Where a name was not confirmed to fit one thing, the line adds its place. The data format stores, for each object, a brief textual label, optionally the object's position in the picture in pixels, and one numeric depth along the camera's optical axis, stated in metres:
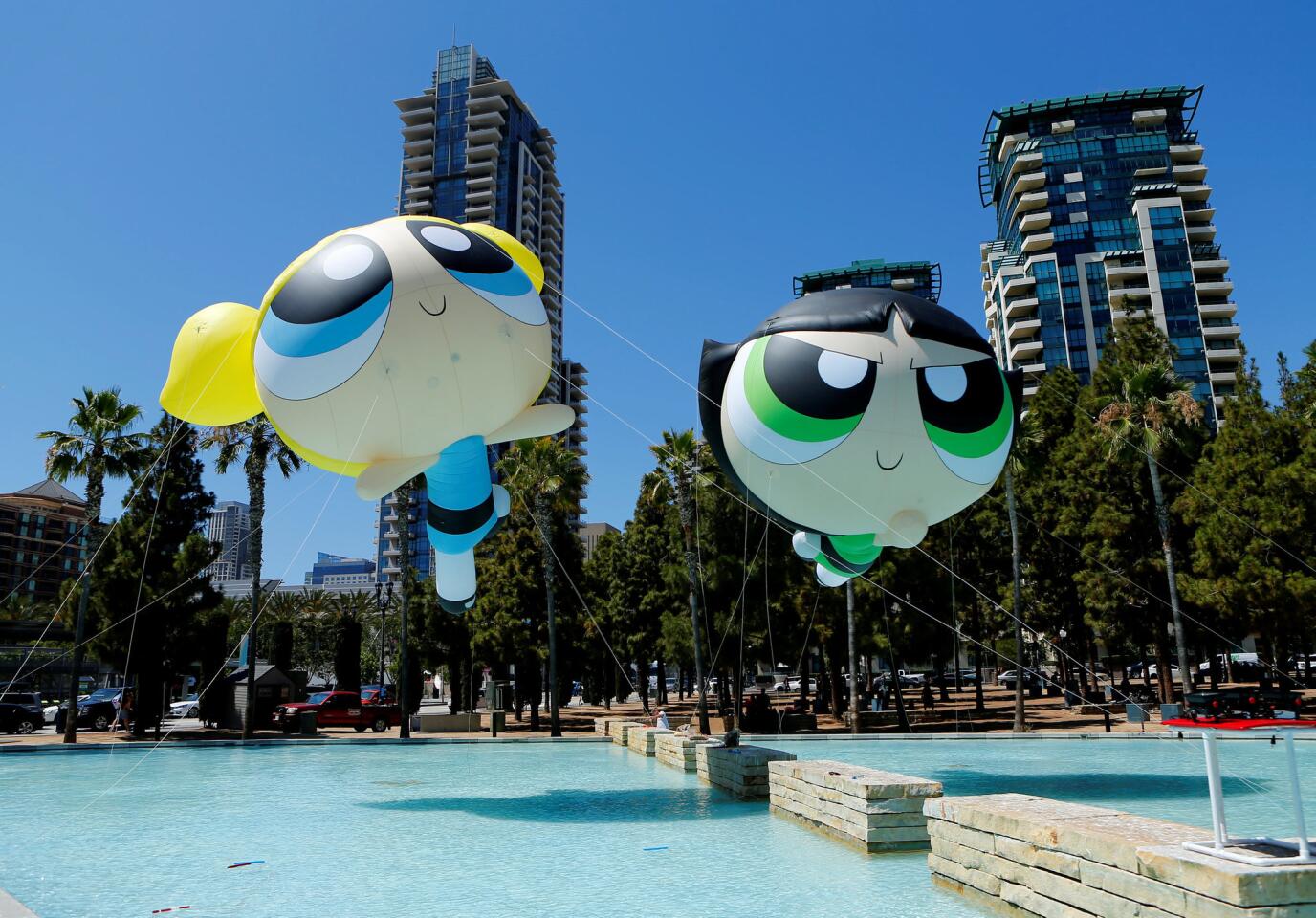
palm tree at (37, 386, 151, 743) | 32.03
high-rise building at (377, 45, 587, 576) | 139.50
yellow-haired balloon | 10.48
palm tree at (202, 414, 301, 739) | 33.66
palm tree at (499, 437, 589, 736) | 32.84
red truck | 36.09
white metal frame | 4.97
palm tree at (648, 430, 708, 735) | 31.01
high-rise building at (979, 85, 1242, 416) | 93.56
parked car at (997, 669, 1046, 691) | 50.47
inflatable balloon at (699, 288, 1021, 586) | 10.35
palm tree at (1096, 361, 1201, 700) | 31.55
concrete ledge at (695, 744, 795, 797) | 13.88
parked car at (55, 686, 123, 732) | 36.78
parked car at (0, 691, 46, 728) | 36.97
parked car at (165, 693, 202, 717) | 43.64
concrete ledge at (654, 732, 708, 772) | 18.38
